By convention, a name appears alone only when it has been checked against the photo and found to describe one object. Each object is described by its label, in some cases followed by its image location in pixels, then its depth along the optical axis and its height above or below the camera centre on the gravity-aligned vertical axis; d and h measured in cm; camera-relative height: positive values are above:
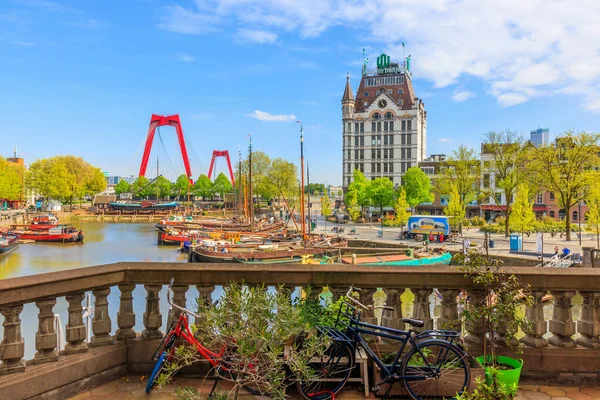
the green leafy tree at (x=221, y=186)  11762 +355
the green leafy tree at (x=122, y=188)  13338 +362
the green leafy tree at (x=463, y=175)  5041 +277
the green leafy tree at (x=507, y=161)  4353 +383
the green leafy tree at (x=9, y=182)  7200 +325
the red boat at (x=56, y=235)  4888 -407
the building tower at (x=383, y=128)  8438 +1397
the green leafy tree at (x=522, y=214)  3619 -147
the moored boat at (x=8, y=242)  4009 -420
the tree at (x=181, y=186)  12138 +385
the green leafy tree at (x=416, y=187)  6350 +160
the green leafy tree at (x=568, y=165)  3888 +303
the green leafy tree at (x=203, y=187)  11900 +336
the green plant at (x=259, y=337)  331 -110
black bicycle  382 -151
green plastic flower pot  384 -160
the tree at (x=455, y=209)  4434 -124
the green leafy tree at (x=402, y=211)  5098 -157
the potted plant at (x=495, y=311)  393 -108
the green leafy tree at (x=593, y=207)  3281 -87
